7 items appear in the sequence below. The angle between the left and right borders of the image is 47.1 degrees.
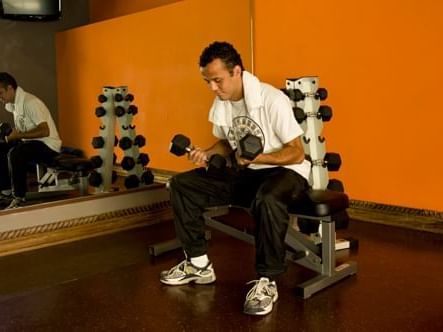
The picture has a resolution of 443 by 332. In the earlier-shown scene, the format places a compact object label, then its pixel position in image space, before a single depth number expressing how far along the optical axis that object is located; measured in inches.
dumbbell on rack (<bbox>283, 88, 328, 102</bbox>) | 102.5
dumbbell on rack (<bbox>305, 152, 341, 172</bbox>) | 102.3
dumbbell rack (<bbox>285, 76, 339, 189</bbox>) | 102.7
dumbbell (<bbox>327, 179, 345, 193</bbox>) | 101.5
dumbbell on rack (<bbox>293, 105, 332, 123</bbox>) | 102.1
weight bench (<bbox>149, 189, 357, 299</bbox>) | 83.9
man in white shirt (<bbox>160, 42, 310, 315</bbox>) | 79.8
